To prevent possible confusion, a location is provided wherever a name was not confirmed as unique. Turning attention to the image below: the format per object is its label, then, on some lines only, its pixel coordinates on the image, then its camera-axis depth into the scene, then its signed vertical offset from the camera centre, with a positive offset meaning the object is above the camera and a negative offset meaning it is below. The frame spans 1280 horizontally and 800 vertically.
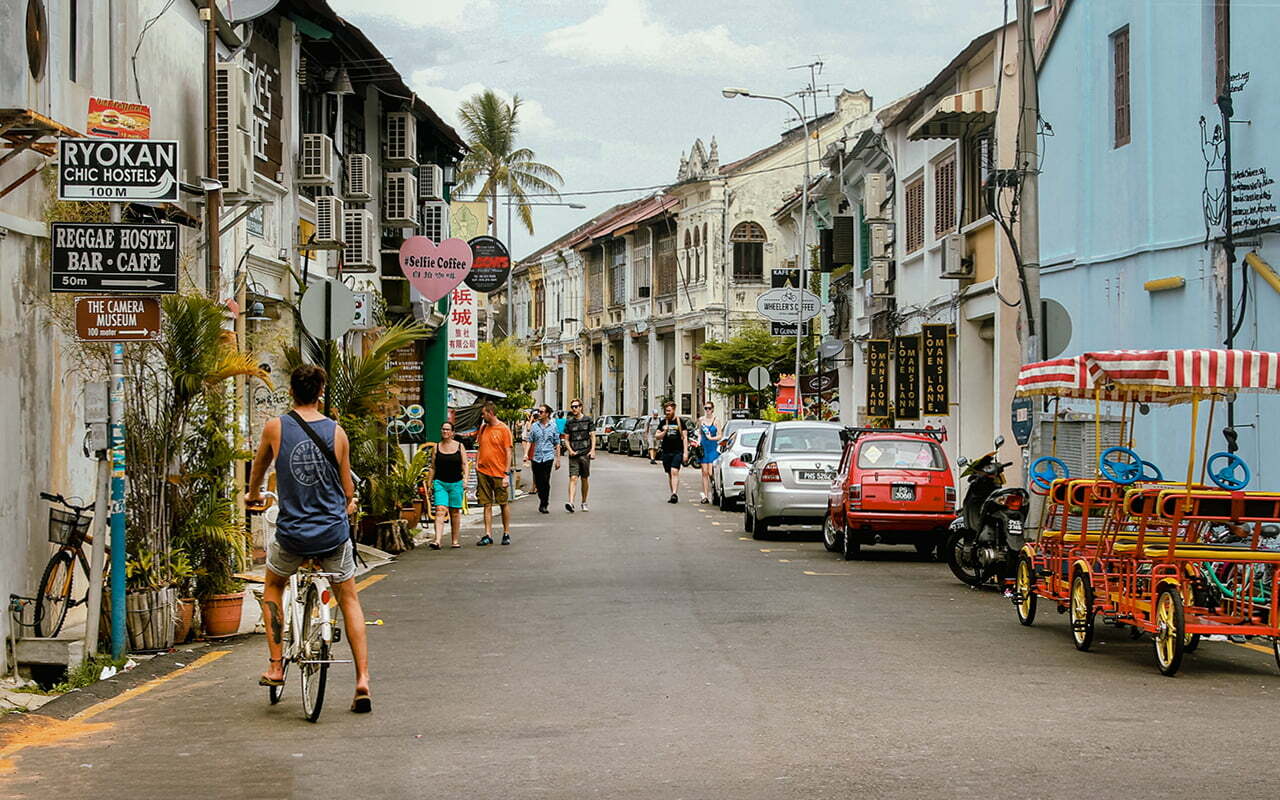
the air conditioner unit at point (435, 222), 36.19 +4.03
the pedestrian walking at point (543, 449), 29.19 -0.95
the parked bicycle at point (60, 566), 11.24 -1.18
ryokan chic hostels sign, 10.52 +1.54
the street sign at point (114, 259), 10.58 +0.96
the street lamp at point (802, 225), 44.62 +4.87
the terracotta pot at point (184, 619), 12.28 -1.69
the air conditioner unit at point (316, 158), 24.81 +3.77
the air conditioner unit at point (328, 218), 25.44 +2.92
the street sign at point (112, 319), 10.84 +0.57
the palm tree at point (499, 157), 66.25 +10.01
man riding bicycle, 9.13 -0.61
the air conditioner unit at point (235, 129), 17.67 +3.06
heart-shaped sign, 28.69 +2.38
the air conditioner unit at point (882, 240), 36.84 +3.56
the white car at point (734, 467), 30.92 -1.41
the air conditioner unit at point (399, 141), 32.72 +5.32
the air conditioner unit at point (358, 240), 27.69 +2.77
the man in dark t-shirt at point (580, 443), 29.47 -0.87
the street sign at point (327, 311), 18.67 +1.04
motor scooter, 15.83 -1.40
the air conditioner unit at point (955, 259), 28.59 +2.40
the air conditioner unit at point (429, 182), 36.09 +4.92
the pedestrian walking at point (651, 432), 58.56 -1.43
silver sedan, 23.12 -1.33
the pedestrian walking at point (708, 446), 34.03 -1.11
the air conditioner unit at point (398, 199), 32.69 +4.11
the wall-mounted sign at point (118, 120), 11.83 +2.11
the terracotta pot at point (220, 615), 12.72 -1.71
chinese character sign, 37.62 +1.70
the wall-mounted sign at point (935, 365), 30.16 +0.51
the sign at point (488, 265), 35.78 +3.00
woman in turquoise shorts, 22.19 -1.17
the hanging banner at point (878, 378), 34.22 +0.32
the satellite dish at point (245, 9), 18.28 +4.51
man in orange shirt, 22.91 -0.96
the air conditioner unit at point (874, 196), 36.88 +4.59
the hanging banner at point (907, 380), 31.86 +0.25
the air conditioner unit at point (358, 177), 28.50 +3.98
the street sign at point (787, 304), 42.78 +2.42
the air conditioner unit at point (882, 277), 36.56 +2.68
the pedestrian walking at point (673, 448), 33.09 -1.09
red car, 19.45 -1.21
